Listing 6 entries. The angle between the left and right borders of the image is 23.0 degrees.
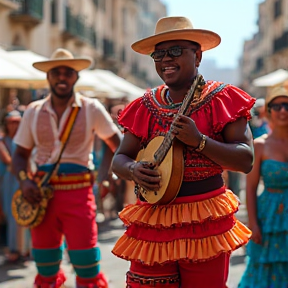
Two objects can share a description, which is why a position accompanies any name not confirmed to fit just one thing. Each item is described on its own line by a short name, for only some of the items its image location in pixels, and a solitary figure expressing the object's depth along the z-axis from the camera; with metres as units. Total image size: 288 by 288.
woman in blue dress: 5.49
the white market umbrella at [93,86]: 13.44
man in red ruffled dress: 3.56
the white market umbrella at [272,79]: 14.97
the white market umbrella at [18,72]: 9.61
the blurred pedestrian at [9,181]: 8.39
